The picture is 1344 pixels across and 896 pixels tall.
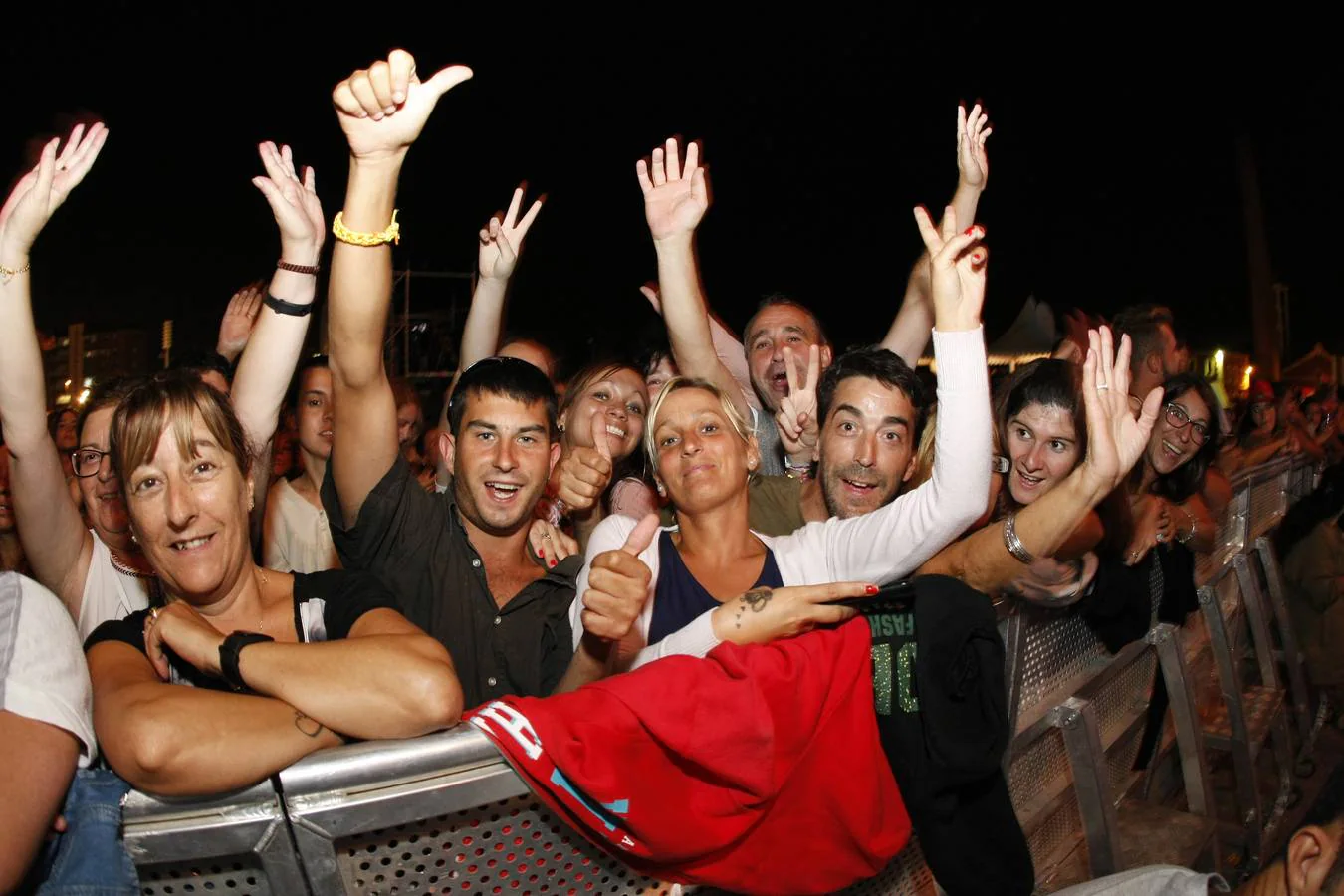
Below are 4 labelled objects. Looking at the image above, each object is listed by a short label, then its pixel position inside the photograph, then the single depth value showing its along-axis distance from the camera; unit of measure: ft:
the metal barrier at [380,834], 4.58
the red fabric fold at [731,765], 4.94
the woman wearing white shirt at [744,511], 8.21
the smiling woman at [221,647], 4.71
